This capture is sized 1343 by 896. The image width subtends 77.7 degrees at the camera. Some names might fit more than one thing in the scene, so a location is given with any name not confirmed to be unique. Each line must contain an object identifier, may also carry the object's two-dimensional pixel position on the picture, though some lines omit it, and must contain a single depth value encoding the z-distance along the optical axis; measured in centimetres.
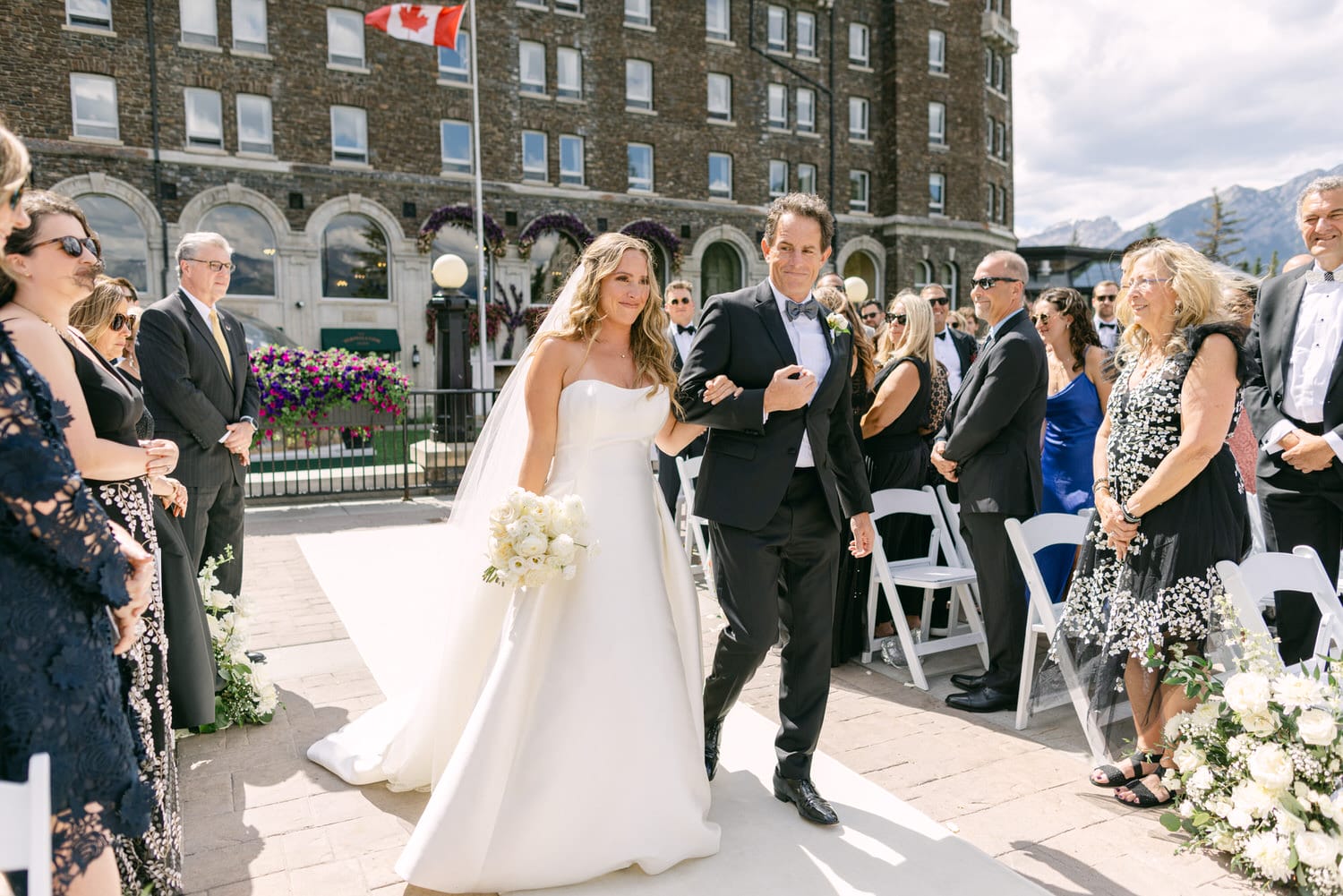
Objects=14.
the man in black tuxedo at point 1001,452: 450
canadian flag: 1867
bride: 280
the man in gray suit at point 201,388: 452
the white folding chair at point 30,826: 135
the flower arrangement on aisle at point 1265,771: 266
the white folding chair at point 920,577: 483
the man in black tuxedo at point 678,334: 759
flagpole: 1877
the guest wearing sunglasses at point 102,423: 229
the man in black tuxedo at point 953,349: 662
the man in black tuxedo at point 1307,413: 406
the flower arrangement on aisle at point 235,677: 423
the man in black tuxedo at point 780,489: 333
